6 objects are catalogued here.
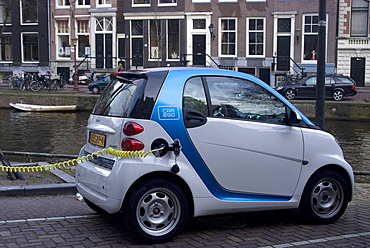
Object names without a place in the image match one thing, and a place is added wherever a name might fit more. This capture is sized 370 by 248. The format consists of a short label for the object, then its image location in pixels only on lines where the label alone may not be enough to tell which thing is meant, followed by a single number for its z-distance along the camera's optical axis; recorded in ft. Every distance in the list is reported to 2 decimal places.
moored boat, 89.25
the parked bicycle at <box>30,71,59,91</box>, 104.27
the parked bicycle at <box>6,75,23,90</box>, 107.36
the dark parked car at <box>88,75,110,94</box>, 98.17
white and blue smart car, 16.71
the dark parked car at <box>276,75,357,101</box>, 88.84
